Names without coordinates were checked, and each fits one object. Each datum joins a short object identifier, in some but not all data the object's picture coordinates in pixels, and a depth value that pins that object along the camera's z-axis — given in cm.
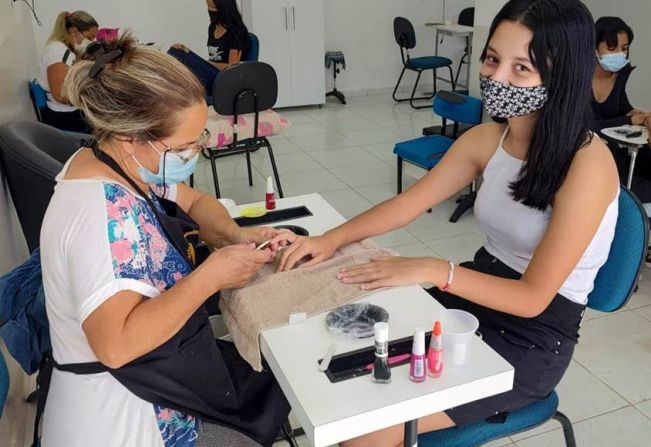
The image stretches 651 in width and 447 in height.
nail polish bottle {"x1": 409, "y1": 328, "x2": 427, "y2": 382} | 103
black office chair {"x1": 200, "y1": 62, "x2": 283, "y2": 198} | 338
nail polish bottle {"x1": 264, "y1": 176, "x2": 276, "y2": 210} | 181
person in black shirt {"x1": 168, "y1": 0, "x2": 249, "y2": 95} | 460
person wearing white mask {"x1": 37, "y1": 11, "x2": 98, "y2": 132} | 374
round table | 274
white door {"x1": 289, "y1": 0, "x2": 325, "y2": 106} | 600
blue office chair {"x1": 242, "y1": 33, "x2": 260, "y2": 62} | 476
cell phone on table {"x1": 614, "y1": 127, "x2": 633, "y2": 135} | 286
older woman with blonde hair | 104
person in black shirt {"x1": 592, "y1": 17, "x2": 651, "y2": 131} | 321
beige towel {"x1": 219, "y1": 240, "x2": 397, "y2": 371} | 123
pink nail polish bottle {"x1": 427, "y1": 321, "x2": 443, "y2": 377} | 105
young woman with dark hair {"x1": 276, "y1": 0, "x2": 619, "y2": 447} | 127
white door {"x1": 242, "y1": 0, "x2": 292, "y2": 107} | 583
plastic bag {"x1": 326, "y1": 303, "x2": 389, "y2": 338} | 117
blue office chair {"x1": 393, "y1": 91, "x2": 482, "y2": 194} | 343
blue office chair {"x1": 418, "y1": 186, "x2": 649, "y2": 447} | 131
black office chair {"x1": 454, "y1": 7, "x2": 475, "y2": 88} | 647
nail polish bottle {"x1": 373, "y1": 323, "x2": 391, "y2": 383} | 103
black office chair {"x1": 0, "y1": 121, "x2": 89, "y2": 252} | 191
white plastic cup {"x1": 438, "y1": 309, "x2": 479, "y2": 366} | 109
